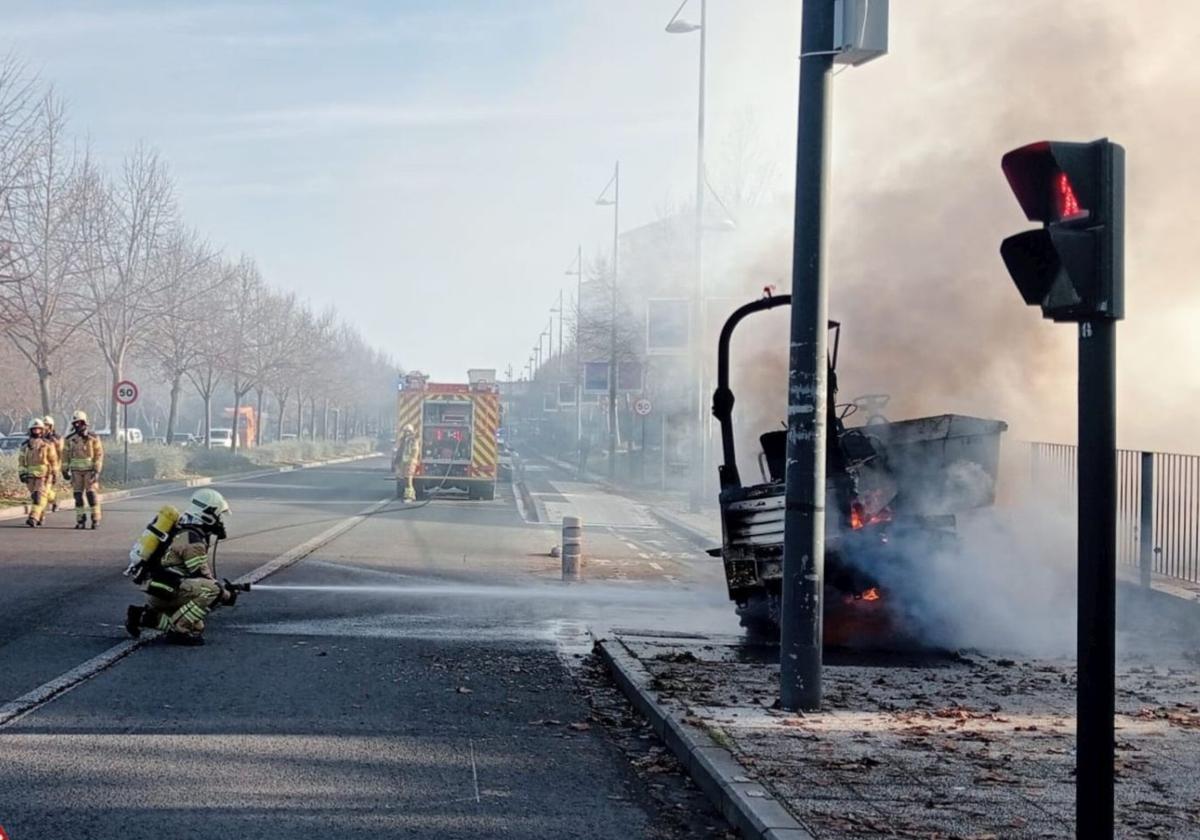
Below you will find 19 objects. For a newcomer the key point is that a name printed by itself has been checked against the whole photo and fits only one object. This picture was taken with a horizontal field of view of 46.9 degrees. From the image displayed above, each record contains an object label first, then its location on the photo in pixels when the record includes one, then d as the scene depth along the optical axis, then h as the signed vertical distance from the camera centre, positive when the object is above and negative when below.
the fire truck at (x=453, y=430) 32.72 +1.06
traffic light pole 3.95 -0.29
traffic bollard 15.49 -0.80
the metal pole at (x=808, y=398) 7.52 +0.48
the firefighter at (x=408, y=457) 31.81 +0.38
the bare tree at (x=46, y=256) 27.00 +4.35
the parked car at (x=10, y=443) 41.44 +0.59
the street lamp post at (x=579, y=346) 47.66 +4.88
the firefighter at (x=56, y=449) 19.89 +0.22
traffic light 4.02 +0.78
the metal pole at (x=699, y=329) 26.56 +2.97
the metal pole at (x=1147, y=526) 11.55 -0.28
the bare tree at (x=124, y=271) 33.94 +5.06
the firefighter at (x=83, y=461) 19.59 +0.05
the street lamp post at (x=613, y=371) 41.69 +3.30
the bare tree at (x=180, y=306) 37.47 +4.52
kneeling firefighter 9.74 -0.73
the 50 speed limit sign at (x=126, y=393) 31.50 +1.66
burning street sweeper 10.24 -0.14
